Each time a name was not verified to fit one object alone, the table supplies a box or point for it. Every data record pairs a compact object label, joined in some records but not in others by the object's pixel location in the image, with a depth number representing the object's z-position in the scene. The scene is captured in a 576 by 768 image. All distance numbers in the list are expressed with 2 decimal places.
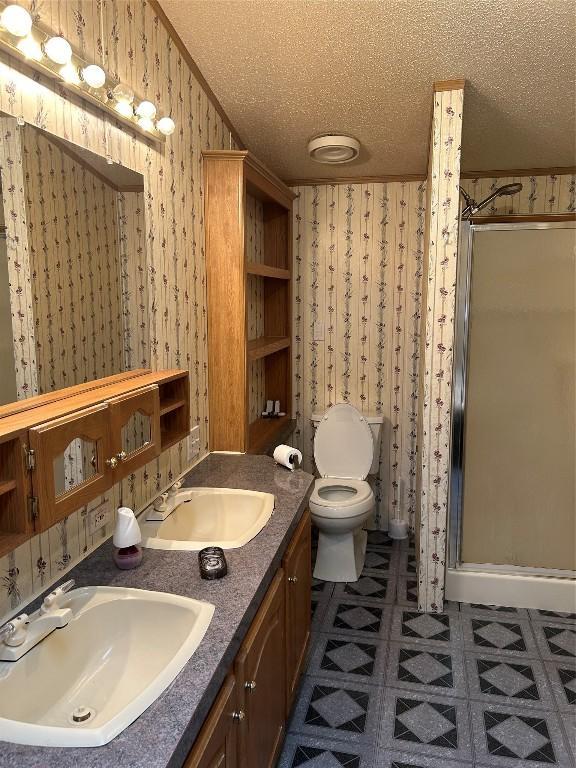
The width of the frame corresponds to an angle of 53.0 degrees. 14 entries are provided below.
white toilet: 3.08
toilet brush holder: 3.77
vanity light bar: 1.29
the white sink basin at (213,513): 2.02
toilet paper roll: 2.39
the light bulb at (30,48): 1.35
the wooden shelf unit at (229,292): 2.62
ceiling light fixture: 2.98
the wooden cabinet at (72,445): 1.18
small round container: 1.50
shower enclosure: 2.84
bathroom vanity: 0.95
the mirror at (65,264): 1.36
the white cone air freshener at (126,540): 1.53
